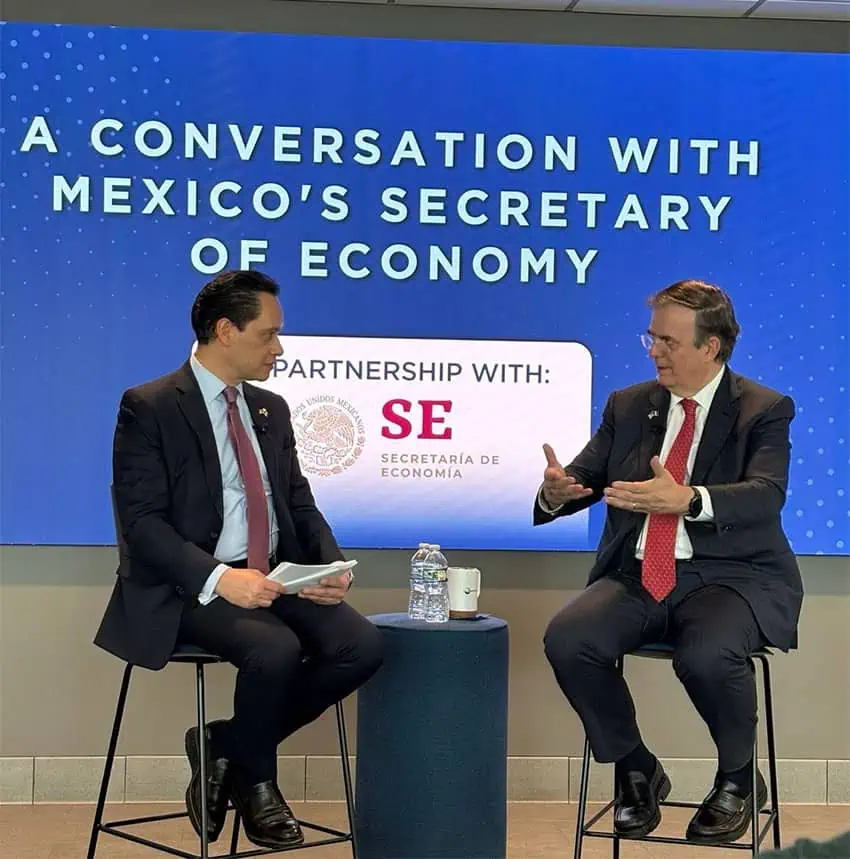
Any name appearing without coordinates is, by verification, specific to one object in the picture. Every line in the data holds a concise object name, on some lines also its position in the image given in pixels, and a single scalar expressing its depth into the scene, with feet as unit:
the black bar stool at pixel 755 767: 10.98
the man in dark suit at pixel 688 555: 10.92
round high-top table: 11.57
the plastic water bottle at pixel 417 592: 12.32
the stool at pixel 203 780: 10.32
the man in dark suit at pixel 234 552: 10.72
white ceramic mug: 12.21
